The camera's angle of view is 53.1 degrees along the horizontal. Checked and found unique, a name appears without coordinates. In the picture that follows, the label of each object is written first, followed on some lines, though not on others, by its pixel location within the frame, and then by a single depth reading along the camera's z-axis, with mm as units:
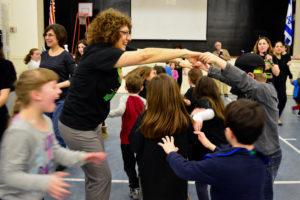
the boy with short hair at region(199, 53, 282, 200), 2104
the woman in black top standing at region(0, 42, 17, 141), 2584
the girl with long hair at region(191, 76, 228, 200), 2775
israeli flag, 10148
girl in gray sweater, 1424
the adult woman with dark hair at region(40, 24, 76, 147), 3682
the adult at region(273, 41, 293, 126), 6238
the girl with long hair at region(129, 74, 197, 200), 2070
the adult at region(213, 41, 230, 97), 10011
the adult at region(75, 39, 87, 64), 5457
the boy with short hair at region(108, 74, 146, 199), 3170
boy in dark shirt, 1585
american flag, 9008
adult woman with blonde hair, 4672
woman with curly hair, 2174
